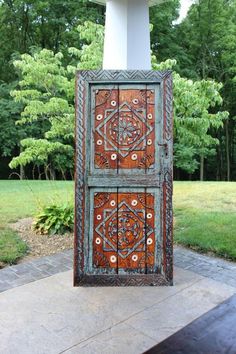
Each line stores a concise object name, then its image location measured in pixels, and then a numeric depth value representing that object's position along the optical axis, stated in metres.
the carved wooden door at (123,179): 2.68
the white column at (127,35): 2.92
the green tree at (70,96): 4.55
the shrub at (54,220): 4.20
